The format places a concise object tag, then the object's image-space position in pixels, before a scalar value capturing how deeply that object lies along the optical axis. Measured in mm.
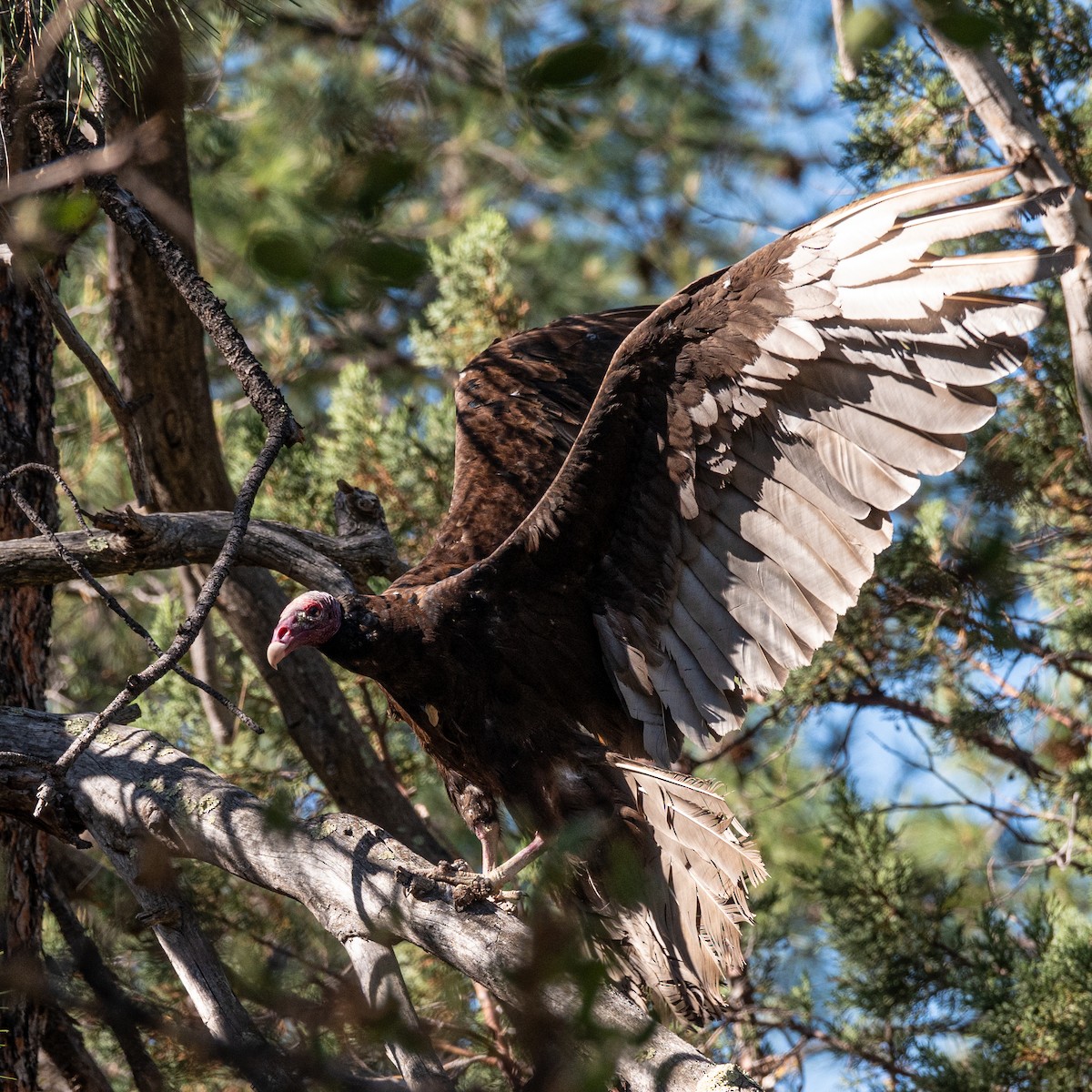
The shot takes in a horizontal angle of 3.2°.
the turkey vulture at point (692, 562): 19724
